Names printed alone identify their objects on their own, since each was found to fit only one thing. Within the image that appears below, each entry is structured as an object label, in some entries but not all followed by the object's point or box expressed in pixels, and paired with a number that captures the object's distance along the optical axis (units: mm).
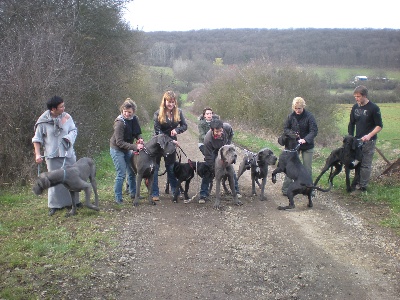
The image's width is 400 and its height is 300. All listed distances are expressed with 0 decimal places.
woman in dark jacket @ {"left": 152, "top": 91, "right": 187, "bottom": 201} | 8359
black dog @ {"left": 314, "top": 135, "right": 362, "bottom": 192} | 8750
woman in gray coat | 7277
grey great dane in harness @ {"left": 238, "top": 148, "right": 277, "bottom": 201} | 8883
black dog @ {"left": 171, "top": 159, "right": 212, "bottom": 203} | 8523
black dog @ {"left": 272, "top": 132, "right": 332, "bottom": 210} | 7914
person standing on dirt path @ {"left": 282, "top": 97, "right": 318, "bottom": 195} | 8648
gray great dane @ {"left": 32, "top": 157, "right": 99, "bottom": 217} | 6863
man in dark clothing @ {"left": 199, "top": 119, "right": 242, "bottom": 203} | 8484
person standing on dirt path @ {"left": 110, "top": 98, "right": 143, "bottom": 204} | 8047
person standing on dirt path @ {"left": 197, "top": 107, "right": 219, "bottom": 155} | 9469
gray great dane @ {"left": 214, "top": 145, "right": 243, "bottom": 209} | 8091
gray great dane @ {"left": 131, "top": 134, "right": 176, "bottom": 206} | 8047
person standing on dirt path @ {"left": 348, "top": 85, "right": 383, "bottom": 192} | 8789
